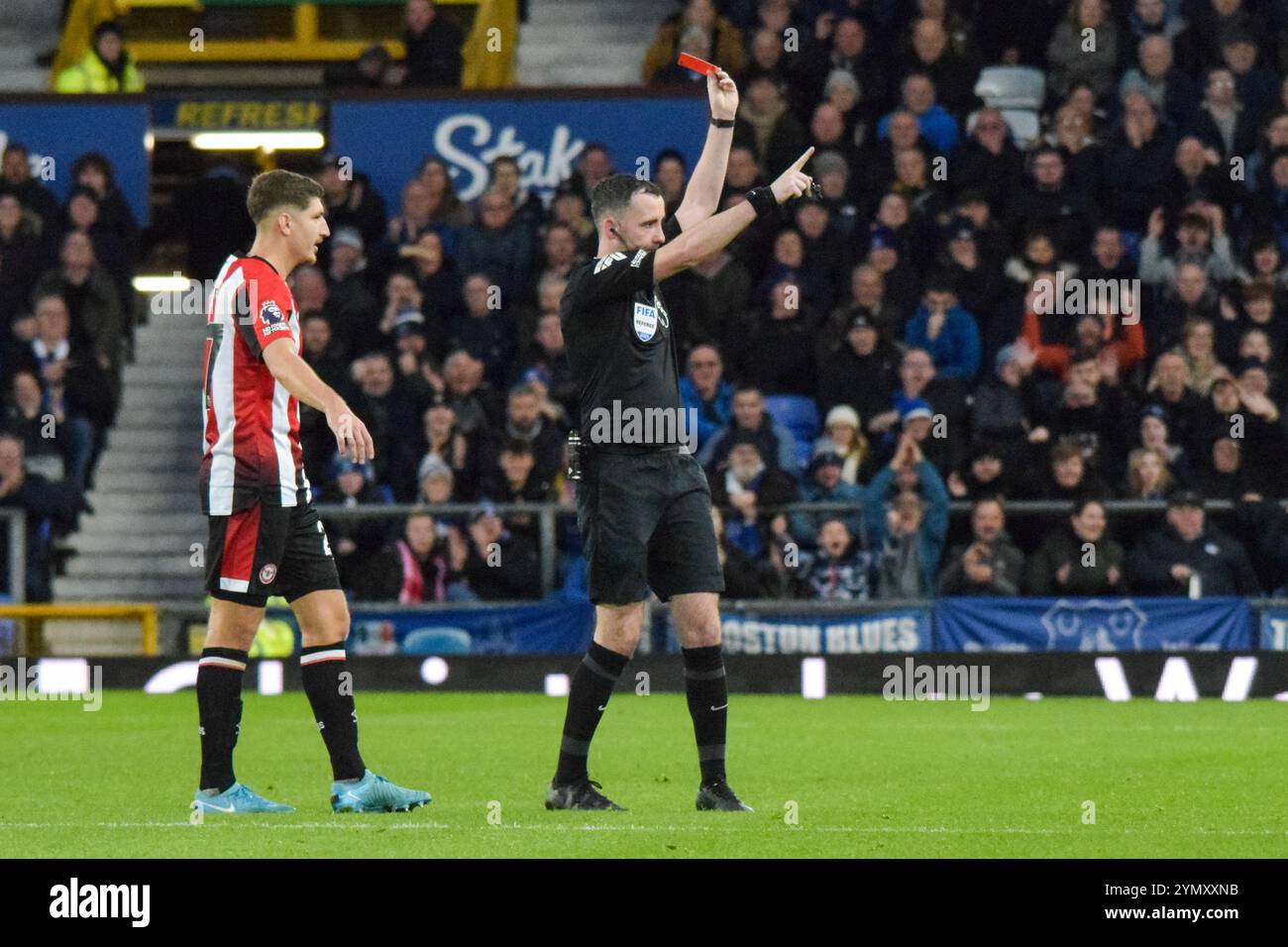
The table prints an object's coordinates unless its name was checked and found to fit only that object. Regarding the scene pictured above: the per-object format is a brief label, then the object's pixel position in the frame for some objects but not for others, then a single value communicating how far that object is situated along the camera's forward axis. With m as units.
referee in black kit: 8.45
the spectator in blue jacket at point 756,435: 17.33
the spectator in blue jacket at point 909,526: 16.70
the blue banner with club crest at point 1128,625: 16.06
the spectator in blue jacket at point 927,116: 20.00
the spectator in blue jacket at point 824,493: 16.94
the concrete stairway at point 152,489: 19.66
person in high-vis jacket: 22.38
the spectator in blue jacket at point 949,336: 18.39
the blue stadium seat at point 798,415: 18.62
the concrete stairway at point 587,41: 23.89
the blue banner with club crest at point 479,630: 16.78
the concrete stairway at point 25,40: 24.75
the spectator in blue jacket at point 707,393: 17.94
